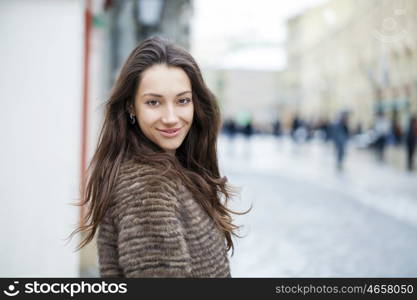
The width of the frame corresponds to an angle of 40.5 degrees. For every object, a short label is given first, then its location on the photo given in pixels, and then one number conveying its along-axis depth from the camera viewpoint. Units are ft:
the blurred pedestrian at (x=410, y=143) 57.41
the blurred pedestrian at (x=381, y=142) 71.25
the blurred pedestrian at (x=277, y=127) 121.31
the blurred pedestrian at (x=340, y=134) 56.18
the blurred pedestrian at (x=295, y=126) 97.56
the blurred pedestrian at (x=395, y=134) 90.17
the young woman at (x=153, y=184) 5.04
